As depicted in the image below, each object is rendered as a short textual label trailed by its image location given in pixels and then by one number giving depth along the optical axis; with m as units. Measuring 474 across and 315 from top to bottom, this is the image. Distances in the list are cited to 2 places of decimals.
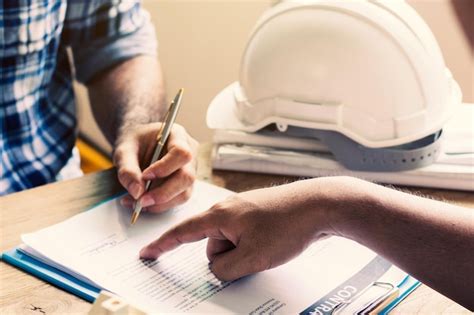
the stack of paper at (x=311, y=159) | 1.19
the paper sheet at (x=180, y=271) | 0.98
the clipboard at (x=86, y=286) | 0.98
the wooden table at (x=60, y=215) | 0.98
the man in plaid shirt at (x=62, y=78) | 1.33
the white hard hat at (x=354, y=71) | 1.16
